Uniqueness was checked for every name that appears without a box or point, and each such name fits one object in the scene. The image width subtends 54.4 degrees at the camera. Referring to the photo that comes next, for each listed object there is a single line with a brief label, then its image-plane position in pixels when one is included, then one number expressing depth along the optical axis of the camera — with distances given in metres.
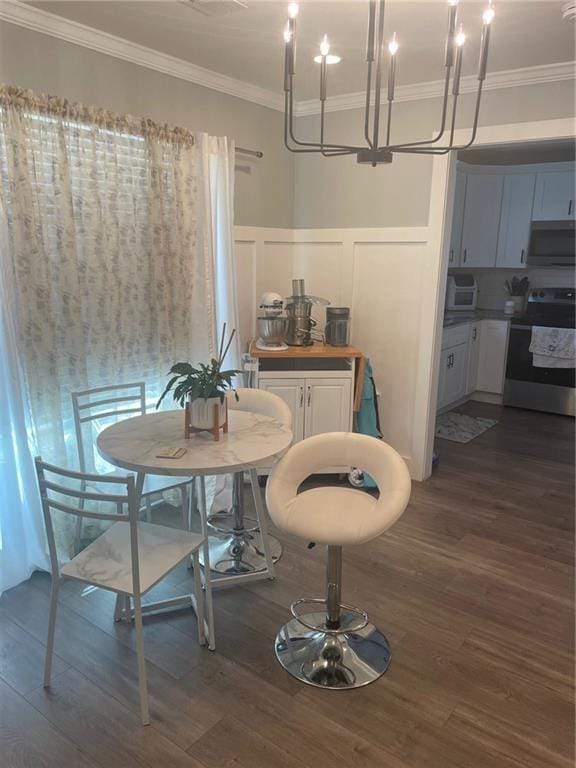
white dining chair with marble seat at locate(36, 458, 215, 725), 1.86
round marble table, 2.12
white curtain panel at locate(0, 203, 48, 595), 2.49
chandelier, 1.46
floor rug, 4.98
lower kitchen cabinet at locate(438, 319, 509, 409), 5.58
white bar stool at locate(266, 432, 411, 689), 2.04
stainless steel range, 5.56
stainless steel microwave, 5.48
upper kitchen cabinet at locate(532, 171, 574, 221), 5.46
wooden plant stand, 2.39
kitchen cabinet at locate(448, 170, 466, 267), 5.82
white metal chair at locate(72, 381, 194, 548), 2.72
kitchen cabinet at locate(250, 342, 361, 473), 3.70
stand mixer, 3.77
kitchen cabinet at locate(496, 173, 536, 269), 5.71
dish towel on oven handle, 5.43
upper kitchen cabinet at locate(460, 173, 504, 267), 5.88
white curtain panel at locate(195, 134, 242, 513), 3.34
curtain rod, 3.60
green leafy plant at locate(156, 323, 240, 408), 2.36
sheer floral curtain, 2.56
